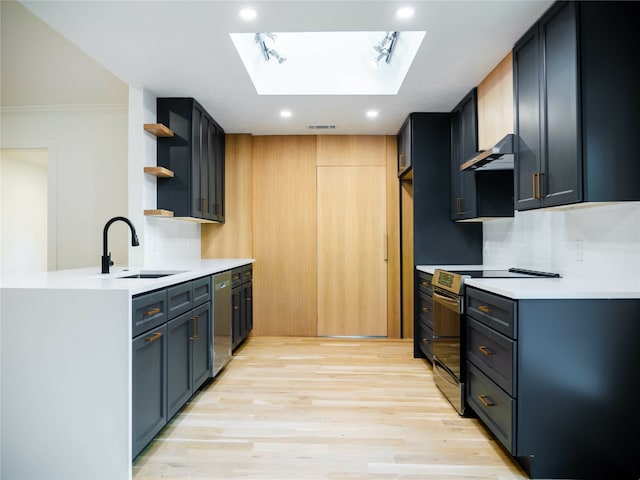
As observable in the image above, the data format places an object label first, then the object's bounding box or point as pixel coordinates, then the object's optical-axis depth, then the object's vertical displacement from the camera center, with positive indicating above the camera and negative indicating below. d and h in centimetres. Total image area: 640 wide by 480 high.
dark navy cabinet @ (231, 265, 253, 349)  360 -66
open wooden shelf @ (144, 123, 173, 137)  297 +95
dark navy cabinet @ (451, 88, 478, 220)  311 +82
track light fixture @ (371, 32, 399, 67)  281 +157
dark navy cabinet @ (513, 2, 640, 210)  172 +68
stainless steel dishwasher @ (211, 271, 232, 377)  298 -68
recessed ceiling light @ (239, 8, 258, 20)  200 +128
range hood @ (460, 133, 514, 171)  232 +58
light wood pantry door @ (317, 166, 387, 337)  440 -10
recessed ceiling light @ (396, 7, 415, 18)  199 +128
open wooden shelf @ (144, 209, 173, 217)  297 +24
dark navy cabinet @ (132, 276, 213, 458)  182 -67
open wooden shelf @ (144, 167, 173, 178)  297 +59
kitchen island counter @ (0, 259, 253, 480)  170 -65
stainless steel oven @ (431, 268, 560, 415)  242 -61
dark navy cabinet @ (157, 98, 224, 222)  324 +78
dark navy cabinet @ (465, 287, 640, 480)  170 -69
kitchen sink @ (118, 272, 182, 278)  270 -24
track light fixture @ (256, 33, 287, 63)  281 +156
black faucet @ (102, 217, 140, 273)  244 -1
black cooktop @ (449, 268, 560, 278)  246 -24
